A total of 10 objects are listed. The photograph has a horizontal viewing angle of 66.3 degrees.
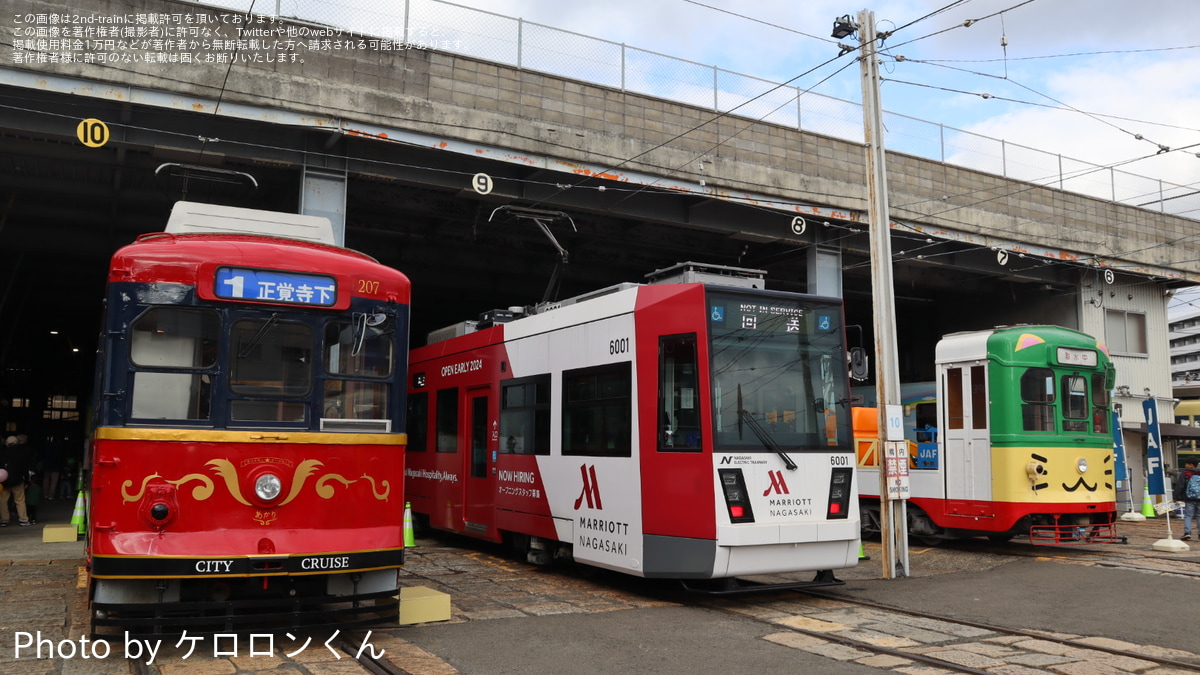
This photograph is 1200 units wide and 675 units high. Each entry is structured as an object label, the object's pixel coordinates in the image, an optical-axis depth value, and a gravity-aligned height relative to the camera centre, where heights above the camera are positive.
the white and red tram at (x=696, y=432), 8.31 +0.14
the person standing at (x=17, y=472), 15.41 -0.45
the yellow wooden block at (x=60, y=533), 12.64 -1.21
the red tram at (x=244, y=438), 6.33 +0.06
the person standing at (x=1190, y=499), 14.56 -0.82
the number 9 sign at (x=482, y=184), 14.71 +4.19
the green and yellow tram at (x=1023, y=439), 12.84 +0.11
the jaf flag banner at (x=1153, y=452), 17.55 -0.10
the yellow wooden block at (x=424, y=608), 7.59 -1.34
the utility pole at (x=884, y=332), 10.70 +1.38
